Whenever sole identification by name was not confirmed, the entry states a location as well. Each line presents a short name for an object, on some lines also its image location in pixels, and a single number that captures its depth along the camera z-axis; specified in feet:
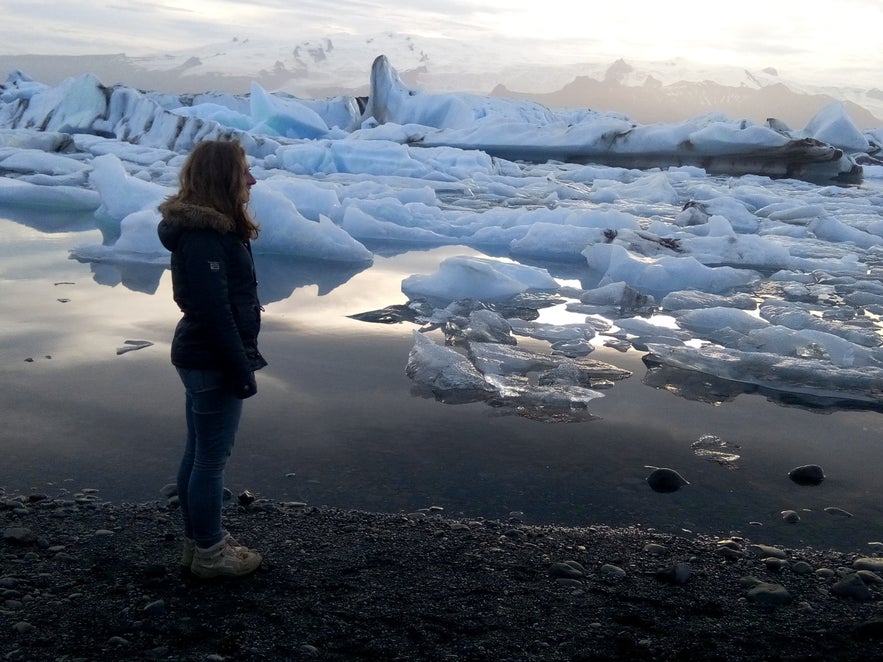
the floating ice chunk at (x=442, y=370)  14.16
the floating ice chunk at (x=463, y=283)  21.39
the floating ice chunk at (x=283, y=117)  76.89
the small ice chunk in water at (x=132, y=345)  15.33
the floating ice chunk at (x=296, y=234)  26.71
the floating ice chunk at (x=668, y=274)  24.48
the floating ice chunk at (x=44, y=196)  37.04
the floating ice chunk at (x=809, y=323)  18.03
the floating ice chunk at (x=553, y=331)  17.49
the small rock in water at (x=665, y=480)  10.57
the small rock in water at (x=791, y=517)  9.81
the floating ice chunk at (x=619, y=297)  21.16
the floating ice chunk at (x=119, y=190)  32.81
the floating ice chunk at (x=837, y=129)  85.87
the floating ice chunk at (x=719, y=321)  18.58
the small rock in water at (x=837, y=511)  10.04
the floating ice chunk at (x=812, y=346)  16.24
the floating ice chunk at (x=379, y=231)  32.19
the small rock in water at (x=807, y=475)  10.97
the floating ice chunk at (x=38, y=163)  48.26
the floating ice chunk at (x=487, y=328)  17.03
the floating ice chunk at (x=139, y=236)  25.31
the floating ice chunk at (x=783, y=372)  14.78
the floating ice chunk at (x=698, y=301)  21.54
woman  7.27
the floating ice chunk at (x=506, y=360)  15.12
